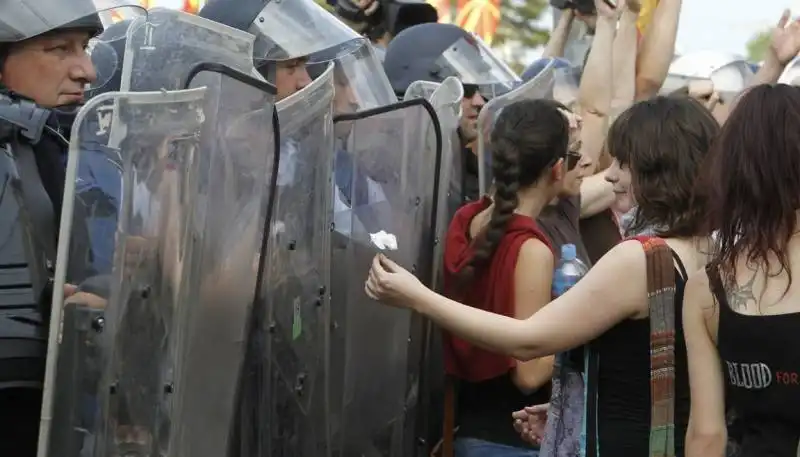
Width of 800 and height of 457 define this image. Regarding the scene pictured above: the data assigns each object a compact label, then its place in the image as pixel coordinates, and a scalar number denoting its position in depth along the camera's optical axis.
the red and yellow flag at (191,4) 13.27
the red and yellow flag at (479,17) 15.76
